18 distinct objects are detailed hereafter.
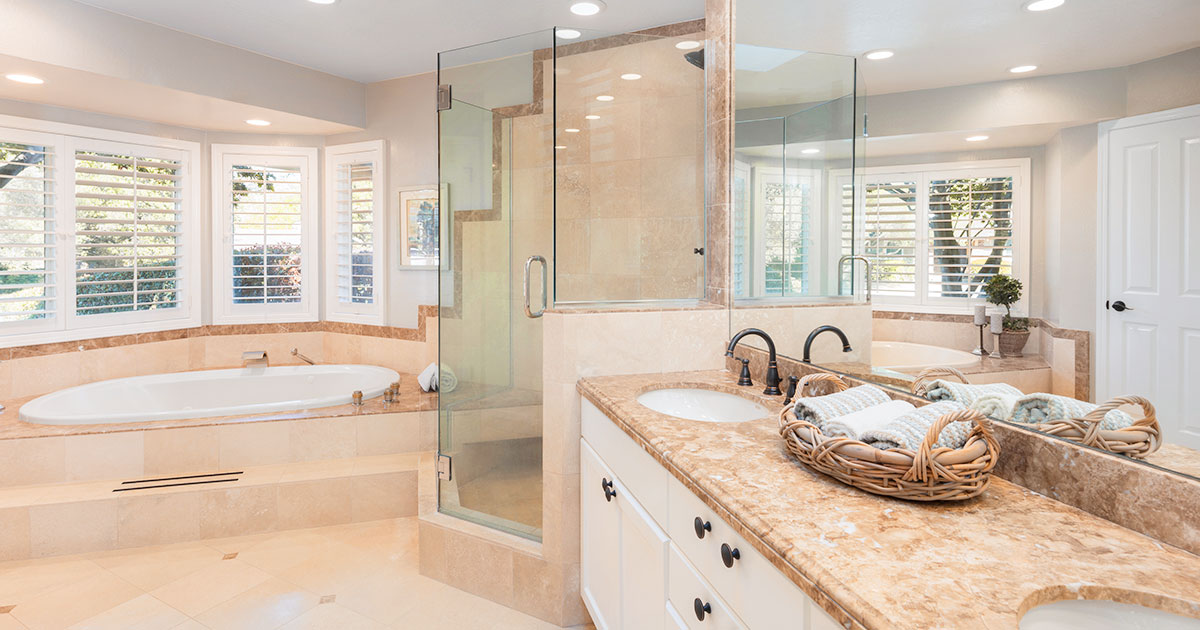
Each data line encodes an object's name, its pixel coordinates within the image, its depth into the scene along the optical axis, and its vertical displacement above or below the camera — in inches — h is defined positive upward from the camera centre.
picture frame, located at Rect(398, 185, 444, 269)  166.4 +21.1
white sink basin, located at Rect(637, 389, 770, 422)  73.7 -12.4
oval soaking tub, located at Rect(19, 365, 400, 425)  123.9 -21.9
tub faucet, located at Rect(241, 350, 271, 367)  162.7 -15.0
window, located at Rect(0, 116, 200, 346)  137.2 +17.5
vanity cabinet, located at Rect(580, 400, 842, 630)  35.2 -19.5
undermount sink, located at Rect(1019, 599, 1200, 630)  27.2 -14.2
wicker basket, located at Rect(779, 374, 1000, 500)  35.8 -9.8
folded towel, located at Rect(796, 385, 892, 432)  48.1 -8.1
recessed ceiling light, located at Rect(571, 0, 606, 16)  116.8 +58.2
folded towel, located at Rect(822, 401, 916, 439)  43.2 -8.5
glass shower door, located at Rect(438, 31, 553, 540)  96.7 +5.1
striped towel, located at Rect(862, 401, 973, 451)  39.2 -8.5
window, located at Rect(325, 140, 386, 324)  172.7 +20.7
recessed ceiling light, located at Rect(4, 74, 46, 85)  121.9 +45.5
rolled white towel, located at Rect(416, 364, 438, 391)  147.6 -18.5
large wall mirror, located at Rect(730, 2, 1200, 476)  32.6 +5.9
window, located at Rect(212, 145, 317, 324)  173.5 +20.0
